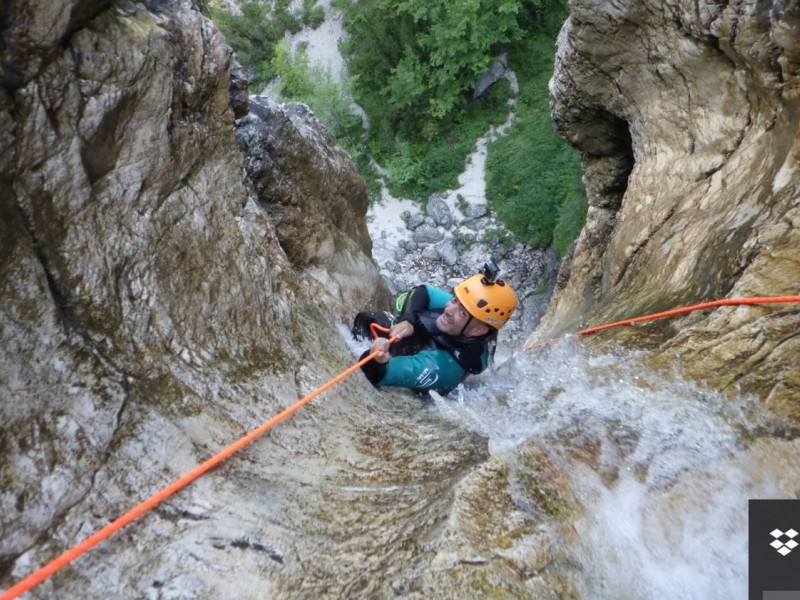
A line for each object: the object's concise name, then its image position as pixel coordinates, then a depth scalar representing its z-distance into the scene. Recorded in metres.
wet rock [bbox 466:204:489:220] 17.38
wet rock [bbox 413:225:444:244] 17.36
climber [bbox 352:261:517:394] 4.65
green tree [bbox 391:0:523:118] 16.00
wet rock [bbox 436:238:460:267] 16.83
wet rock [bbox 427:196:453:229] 17.53
